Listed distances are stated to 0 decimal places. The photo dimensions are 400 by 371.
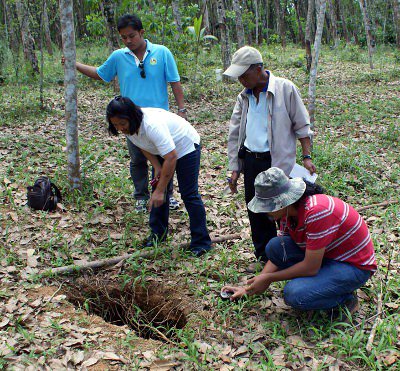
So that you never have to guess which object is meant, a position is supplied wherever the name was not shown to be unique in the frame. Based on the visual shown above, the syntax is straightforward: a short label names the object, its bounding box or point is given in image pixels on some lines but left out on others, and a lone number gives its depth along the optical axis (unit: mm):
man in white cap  3535
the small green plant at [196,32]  10734
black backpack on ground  5000
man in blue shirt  4777
